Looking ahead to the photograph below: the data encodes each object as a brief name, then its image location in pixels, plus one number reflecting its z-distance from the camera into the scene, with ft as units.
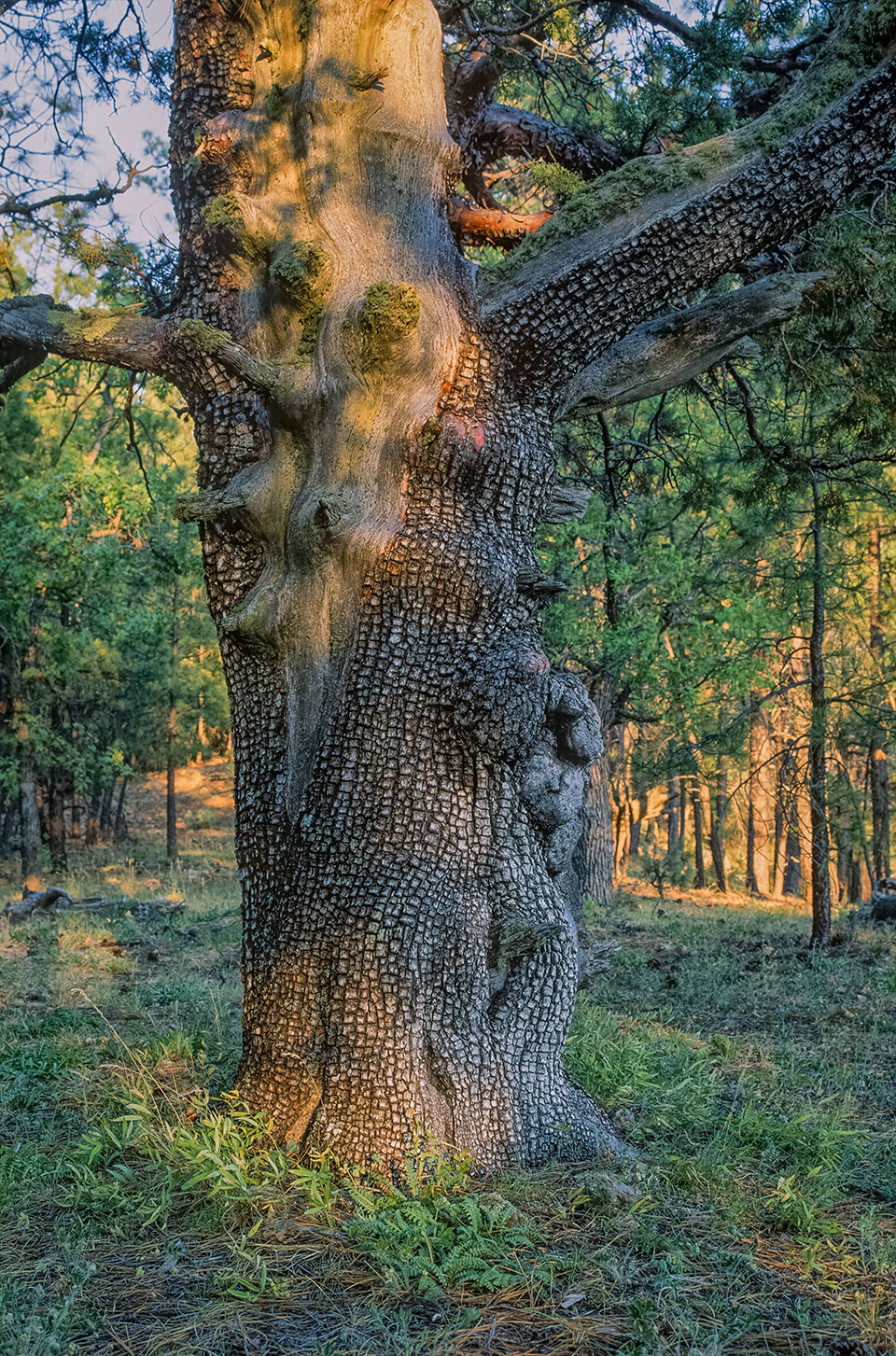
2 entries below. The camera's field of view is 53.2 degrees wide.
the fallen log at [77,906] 37.27
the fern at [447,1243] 8.61
